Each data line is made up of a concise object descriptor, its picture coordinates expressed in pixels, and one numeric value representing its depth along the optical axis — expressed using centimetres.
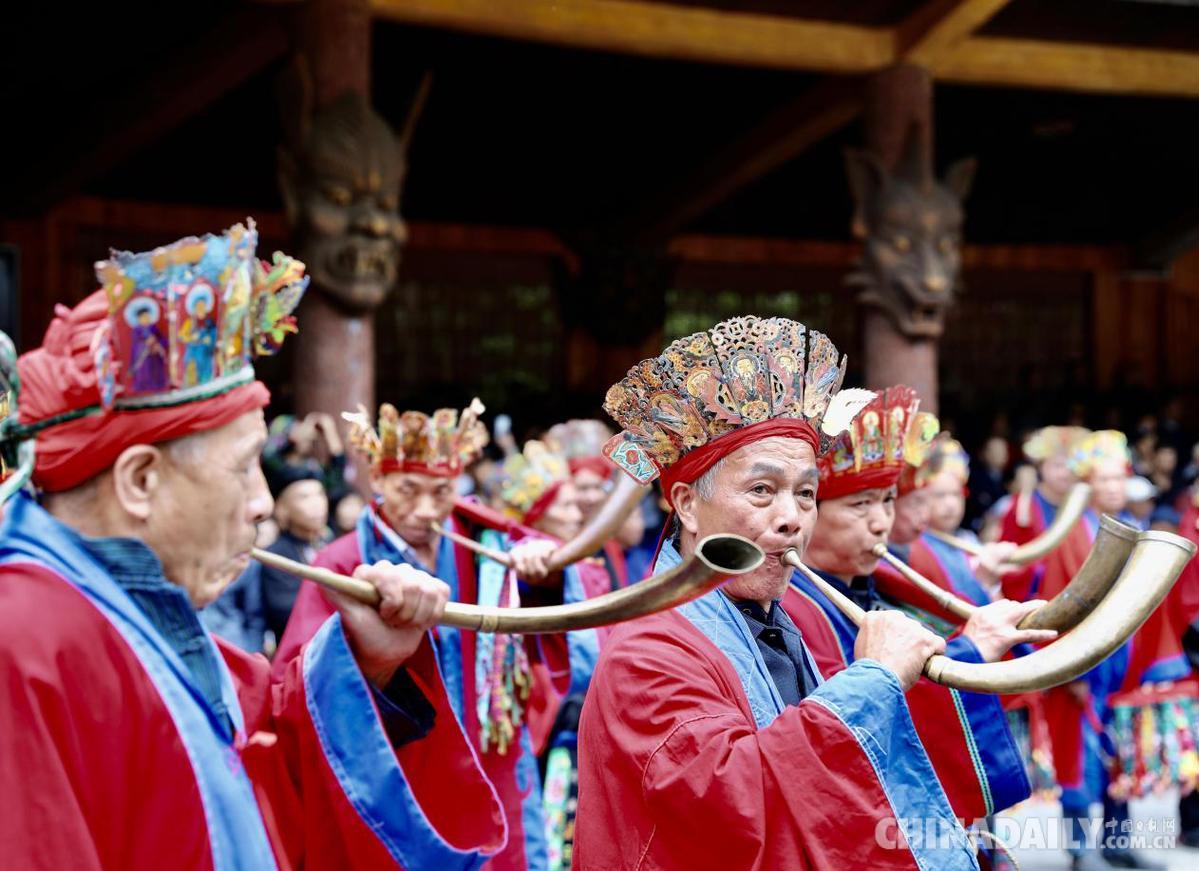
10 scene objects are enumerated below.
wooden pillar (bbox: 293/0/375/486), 709
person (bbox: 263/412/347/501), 614
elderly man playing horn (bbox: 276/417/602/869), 456
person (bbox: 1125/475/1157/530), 782
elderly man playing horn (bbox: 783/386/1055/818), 285
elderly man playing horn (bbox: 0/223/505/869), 160
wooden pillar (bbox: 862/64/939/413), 863
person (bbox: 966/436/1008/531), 1032
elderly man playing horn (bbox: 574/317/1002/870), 208
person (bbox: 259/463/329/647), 563
